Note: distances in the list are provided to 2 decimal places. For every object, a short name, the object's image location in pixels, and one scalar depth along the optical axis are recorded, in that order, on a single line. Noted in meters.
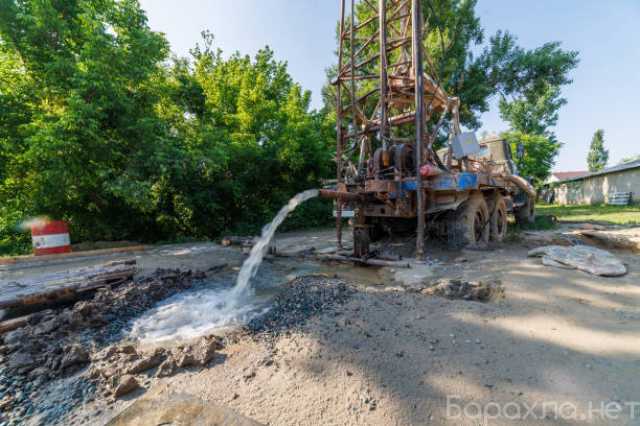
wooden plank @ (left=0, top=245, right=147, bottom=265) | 6.59
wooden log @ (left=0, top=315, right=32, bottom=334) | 2.75
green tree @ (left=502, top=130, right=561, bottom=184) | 24.03
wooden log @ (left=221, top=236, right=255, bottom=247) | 8.03
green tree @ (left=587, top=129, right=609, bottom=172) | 51.04
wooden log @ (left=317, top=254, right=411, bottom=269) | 4.79
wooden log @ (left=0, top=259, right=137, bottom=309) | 3.13
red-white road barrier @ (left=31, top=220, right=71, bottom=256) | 7.16
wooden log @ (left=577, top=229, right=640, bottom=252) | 5.23
